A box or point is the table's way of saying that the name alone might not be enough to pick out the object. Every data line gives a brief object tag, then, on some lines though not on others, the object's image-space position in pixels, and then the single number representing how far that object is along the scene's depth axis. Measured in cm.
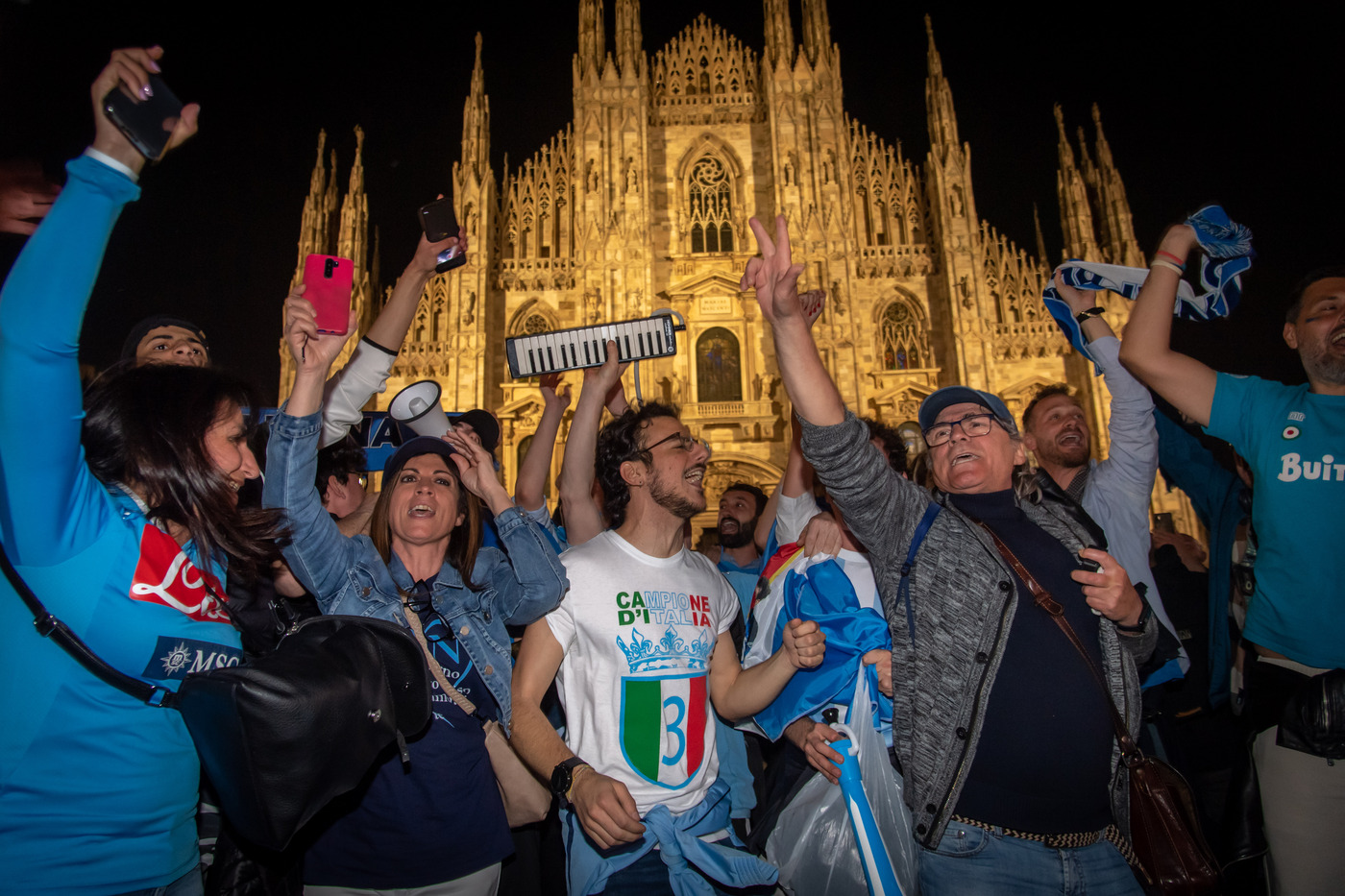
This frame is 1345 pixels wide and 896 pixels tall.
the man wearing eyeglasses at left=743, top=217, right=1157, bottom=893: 195
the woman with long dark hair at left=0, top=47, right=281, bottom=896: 140
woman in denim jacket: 214
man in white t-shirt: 220
